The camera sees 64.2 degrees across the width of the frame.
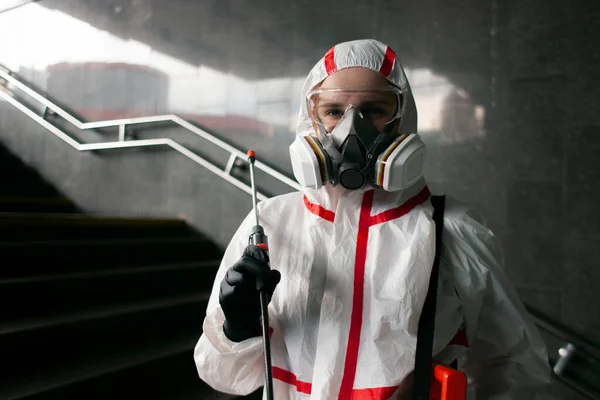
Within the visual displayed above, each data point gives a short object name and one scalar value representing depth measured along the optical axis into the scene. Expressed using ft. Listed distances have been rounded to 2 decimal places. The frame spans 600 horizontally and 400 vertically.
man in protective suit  2.77
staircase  5.94
